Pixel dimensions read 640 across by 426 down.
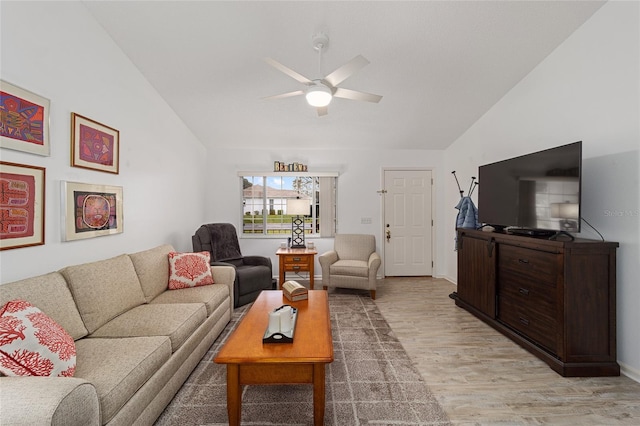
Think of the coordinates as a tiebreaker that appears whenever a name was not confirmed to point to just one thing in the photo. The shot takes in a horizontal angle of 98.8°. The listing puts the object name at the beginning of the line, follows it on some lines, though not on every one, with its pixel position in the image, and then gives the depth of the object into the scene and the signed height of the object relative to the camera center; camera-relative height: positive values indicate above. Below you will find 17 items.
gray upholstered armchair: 3.92 -0.77
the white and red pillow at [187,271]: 2.87 -0.64
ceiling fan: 1.99 +1.05
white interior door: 4.98 -0.19
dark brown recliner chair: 3.51 -0.71
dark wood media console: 2.10 -0.73
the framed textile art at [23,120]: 1.67 +0.59
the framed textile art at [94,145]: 2.19 +0.57
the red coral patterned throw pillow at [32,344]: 1.18 -0.62
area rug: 1.66 -1.25
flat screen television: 2.21 +0.20
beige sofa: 1.01 -0.80
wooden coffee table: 1.51 -0.86
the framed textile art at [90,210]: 2.12 +0.01
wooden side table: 4.13 -0.76
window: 4.95 +0.13
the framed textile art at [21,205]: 1.67 +0.03
